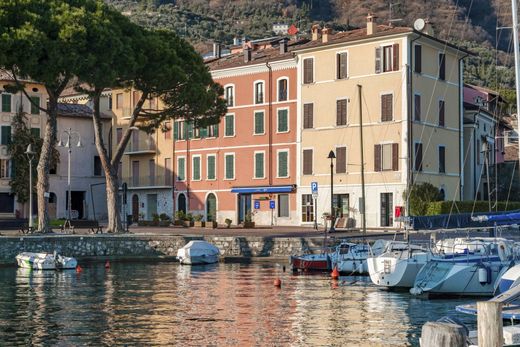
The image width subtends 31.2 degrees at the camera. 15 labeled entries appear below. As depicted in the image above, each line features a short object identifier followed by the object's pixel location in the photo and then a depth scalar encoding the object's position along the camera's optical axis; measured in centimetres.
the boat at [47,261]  4688
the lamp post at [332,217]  5666
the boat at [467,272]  3362
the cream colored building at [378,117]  6500
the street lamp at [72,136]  8238
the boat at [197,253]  5100
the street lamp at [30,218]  5693
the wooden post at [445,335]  1260
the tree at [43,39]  4744
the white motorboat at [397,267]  3631
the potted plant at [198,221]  7188
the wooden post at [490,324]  1353
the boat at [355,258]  4419
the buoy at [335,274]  4188
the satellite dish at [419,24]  6806
